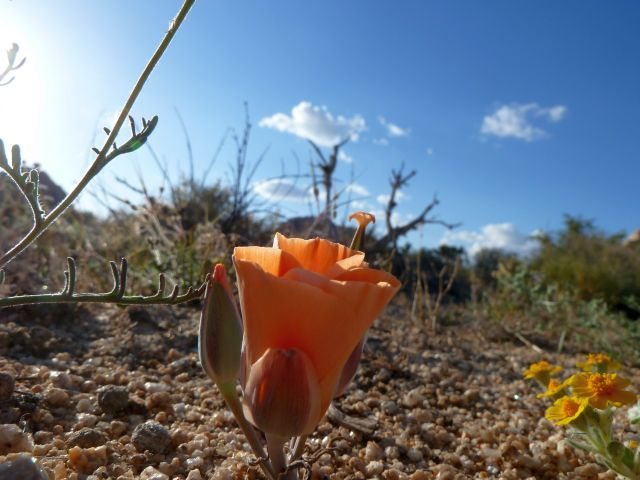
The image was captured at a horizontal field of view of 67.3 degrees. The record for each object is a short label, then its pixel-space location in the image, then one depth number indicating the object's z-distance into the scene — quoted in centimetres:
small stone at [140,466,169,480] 17
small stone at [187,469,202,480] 18
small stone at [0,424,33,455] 17
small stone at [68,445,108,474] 17
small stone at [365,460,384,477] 20
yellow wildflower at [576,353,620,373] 26
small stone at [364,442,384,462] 22
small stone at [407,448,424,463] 23
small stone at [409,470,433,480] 21
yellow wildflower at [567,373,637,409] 21
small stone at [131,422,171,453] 20
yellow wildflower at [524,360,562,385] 27
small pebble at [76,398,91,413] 22
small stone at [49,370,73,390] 24
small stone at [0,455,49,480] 12
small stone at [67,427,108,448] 19
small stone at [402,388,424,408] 29
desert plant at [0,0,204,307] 14
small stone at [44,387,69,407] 22
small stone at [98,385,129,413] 23
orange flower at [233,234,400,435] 10
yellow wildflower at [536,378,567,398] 24
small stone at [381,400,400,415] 28
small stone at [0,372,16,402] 21
